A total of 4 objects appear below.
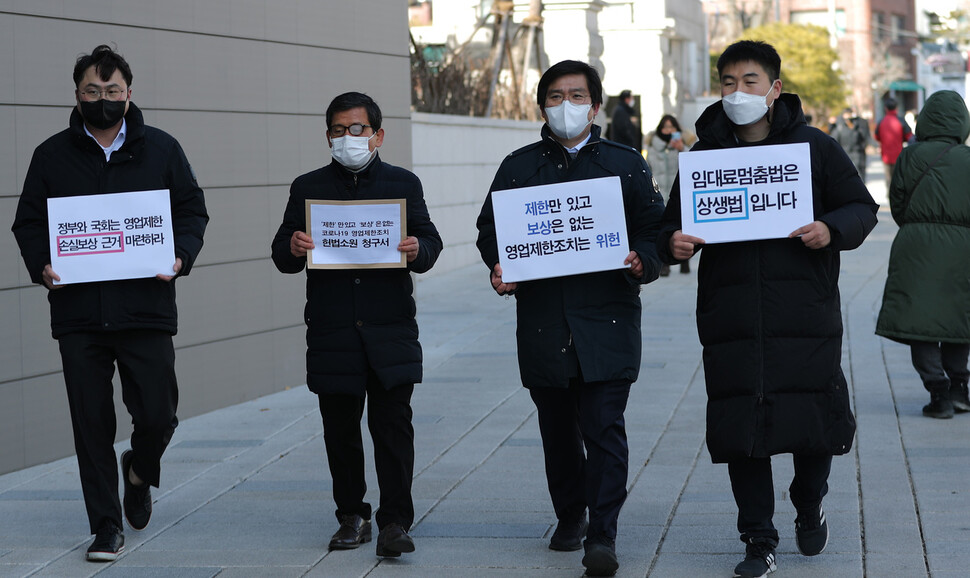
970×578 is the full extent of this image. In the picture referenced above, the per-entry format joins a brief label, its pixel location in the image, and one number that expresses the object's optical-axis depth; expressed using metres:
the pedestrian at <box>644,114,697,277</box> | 17.61
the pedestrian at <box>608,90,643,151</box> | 19.23
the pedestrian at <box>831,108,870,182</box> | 30.47
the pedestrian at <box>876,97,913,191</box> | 25.34
